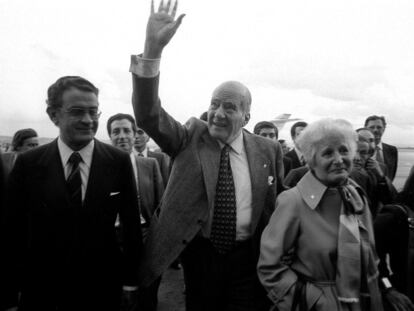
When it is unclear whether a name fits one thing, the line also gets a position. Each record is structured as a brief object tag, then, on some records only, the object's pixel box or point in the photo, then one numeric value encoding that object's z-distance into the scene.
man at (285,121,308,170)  5.36
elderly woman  1.96
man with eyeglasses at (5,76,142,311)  2.10
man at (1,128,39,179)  5.41
